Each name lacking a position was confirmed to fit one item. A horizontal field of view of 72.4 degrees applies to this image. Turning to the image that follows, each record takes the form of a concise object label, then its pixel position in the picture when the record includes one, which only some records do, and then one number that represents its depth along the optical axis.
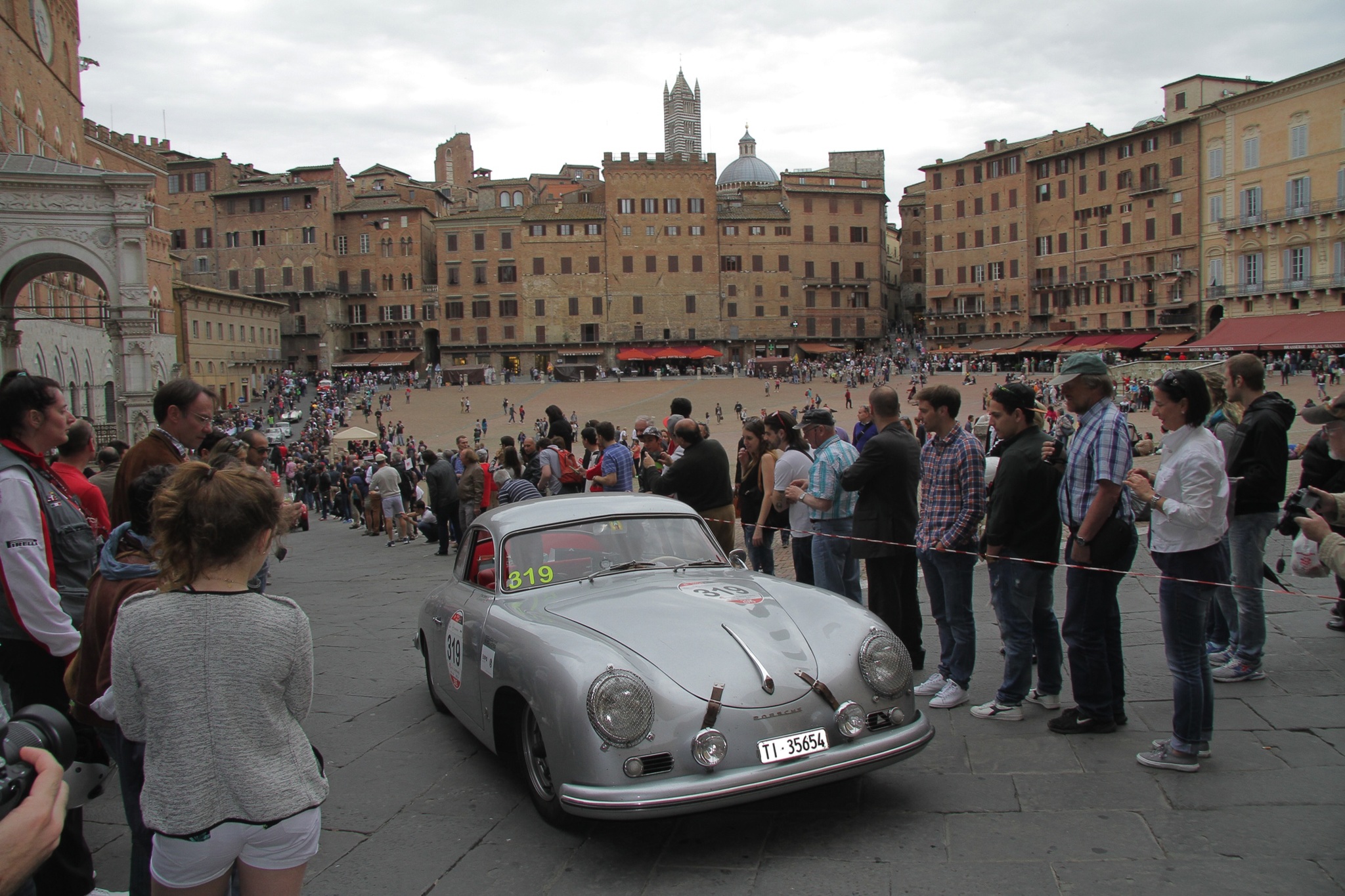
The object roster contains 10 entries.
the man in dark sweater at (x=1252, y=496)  5.21
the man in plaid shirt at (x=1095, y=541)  4.41
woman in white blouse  4.03
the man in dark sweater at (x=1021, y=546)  4.79
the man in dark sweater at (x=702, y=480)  7.70
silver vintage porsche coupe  3.48
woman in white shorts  2.20
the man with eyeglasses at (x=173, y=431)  4.44
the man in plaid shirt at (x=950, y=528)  5.16
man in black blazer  5.65
